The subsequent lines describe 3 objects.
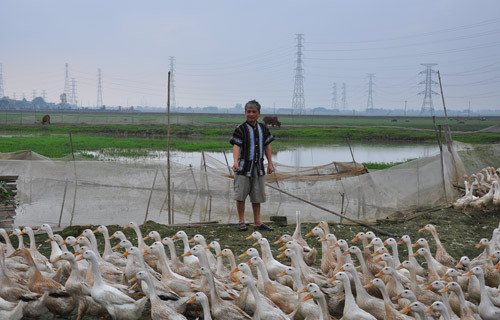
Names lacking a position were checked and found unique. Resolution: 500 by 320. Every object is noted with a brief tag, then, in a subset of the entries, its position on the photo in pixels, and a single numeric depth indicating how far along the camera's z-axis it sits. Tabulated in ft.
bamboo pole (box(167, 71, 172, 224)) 31.57
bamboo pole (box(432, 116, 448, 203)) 39.06
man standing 28.38
